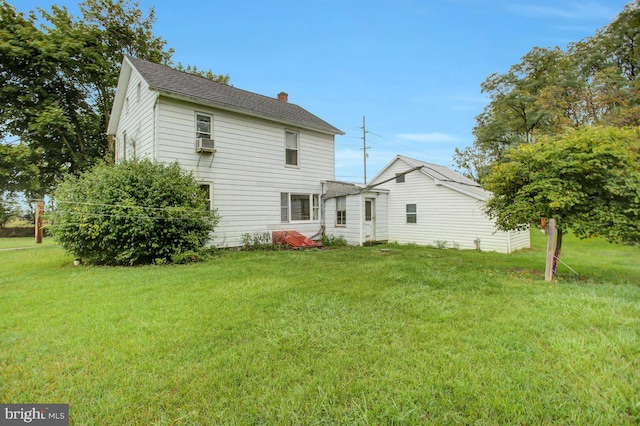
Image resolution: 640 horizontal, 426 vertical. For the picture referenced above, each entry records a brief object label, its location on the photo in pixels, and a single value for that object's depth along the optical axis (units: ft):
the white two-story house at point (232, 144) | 31.50
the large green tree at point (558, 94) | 49.37
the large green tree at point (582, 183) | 16.83
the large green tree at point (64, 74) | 48.96
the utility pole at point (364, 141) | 94.22
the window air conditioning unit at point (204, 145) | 31.69
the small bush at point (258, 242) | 35.50
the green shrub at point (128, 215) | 24.20
